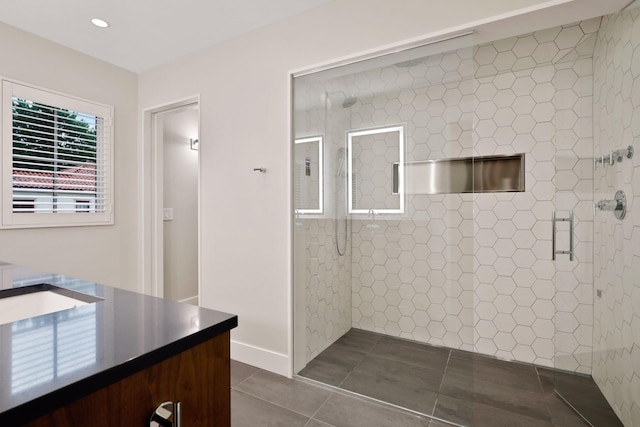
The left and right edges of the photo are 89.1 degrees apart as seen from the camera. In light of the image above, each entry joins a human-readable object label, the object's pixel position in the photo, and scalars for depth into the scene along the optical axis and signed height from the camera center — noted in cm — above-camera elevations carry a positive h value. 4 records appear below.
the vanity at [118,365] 53 -29
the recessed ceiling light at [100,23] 234 +136
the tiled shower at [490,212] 178 -2
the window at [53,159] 242 +40
